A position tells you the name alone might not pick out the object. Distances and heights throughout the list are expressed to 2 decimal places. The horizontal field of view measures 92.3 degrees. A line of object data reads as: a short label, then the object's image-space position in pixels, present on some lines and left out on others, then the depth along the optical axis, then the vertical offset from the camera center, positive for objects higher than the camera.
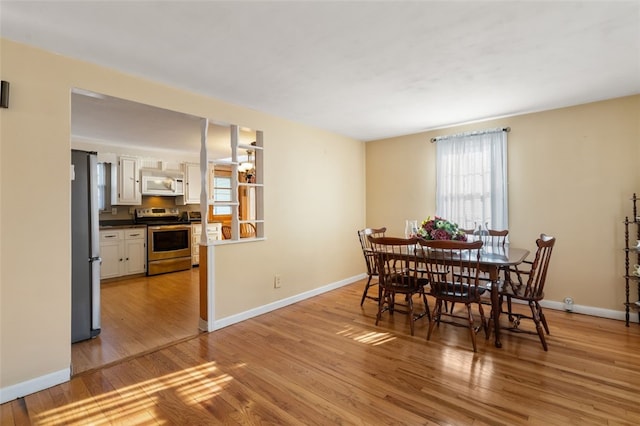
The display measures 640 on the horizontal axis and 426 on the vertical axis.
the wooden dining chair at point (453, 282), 2.65 -0.66
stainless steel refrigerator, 2.82 -0.33
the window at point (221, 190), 7.23 +0.54
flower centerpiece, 3.20 -0.20
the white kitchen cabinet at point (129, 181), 5.69 +0.61
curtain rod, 4.03 +1.09
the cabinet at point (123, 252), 5.23 -0.67
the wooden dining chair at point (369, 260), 3.63 -0.58
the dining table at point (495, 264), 2.67 -0.47
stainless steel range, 5.68 -0.54
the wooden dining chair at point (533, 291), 2.67 -0.74
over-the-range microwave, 5.99 +0.62
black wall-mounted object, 2.00 +0.78
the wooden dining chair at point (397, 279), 3.06 -0.73
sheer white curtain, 4.05 +0.46
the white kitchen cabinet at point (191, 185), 6.55 +0.60
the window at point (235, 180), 3.47 +0.57
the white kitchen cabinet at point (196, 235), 6.32 -0.46
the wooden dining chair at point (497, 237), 3.72 -0.33
